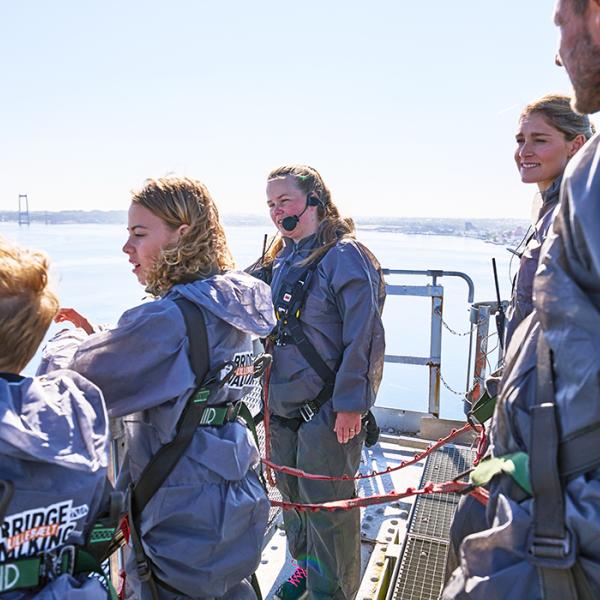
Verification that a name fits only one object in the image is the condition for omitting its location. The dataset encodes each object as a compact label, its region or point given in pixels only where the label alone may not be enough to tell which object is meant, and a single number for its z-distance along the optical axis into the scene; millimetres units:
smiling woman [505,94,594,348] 2348
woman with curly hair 1661
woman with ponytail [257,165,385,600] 2812
